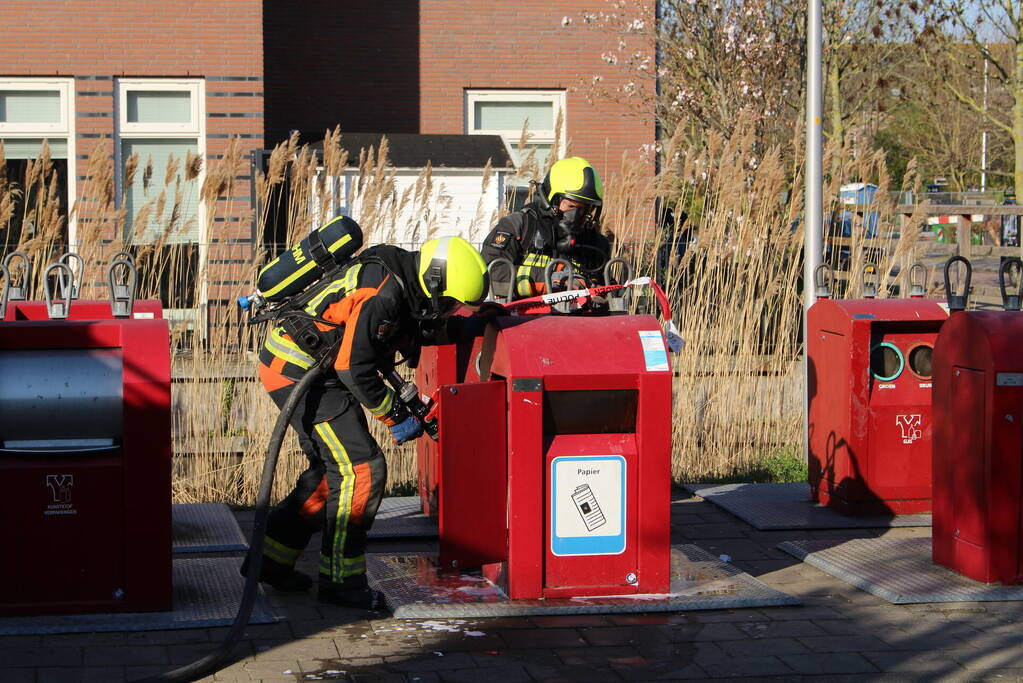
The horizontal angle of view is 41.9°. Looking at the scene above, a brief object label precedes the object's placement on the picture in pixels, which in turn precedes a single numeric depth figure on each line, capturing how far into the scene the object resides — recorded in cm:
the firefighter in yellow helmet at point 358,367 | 591
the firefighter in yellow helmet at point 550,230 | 740
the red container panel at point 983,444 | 628
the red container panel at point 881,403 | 794
